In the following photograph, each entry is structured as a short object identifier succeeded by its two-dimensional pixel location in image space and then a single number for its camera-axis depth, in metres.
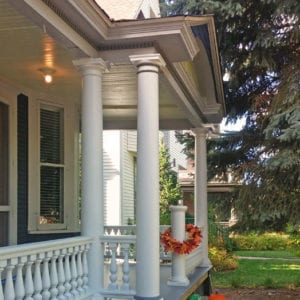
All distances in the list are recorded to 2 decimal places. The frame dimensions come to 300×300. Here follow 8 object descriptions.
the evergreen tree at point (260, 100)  9.20
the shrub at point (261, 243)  21.30
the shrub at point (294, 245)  17.54
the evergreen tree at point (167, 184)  20.50
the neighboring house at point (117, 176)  15.65
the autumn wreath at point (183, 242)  6.20
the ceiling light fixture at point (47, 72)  6.47
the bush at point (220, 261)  14.06
